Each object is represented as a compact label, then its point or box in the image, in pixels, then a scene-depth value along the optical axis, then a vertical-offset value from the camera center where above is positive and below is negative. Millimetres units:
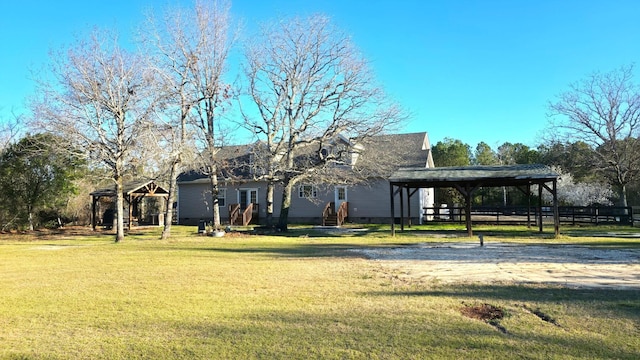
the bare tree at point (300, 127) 21984 +3972
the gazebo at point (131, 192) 27447 +872
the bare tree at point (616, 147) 26672 +3513
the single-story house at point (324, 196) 28109 +584
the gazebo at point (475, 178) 18750 +1132
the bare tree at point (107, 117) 17922 +3769
